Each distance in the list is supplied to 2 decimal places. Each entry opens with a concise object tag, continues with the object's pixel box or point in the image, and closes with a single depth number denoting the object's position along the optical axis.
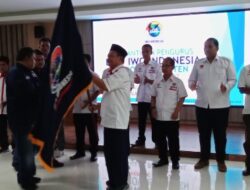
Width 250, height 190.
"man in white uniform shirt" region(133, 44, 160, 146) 4.82
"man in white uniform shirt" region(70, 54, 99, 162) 4.45
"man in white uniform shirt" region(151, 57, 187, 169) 4.03
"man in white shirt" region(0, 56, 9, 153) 4.84
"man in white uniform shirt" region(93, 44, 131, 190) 3.24
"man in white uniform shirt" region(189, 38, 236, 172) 3.90
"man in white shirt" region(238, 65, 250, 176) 3.75
